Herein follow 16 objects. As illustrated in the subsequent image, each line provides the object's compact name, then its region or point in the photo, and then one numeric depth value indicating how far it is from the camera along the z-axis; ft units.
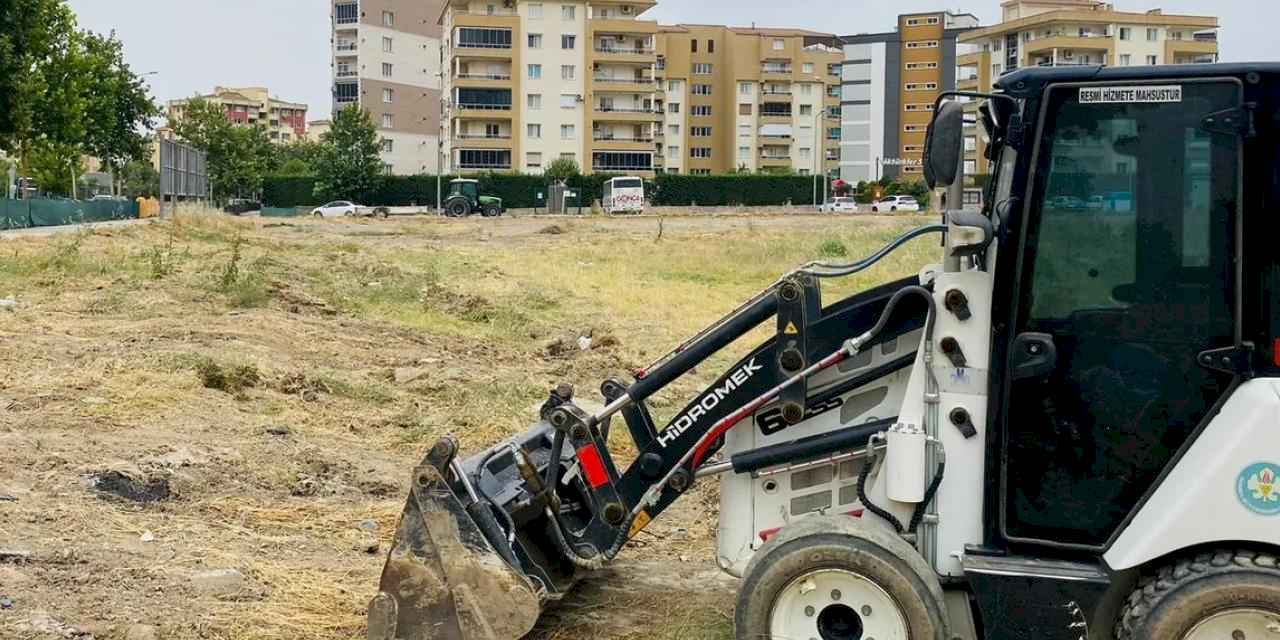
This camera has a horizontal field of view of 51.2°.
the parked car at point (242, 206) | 250.37
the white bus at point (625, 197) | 246.88
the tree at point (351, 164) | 272.51
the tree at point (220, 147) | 281.13
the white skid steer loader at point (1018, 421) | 14.16
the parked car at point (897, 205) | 264.72
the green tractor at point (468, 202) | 225.56
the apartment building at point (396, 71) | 367.45
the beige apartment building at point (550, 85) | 324.39
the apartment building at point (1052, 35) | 302.66
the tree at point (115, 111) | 178.81
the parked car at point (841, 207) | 263.90
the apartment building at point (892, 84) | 422.00
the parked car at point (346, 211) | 239.50
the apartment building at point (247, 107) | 596.29
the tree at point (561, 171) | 282.15
